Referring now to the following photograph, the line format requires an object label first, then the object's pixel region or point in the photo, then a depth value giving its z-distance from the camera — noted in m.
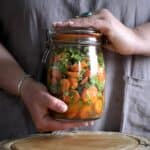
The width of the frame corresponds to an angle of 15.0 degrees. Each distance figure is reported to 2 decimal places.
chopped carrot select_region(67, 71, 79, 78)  1.02
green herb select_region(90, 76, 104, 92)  1.03
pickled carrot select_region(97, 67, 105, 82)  1.04
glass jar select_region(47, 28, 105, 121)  1.02
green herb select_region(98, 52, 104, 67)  1.06
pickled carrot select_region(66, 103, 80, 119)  1.02
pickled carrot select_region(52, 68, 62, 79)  1.03
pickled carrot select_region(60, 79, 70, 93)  1.02
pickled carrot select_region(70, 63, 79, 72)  1.02
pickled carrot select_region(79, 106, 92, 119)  1.02
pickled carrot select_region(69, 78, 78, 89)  1.02
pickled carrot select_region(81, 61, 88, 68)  1.03
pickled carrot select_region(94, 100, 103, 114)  1.03
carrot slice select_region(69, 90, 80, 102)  1.02
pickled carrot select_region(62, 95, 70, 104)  1.02
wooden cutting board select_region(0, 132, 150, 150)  1.00
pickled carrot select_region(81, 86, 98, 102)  1.02
